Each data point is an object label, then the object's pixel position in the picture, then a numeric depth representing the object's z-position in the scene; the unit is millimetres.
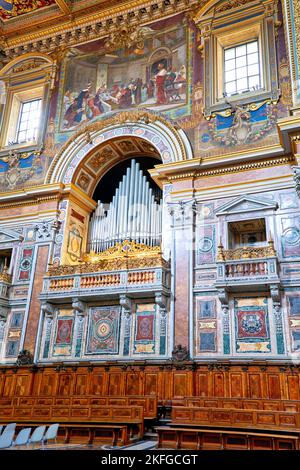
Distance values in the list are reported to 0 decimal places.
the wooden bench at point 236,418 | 9344
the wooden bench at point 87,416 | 10641
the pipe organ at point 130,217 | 16188
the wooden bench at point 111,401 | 11930
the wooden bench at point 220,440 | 8586
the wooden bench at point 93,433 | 10062
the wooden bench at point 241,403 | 10312
